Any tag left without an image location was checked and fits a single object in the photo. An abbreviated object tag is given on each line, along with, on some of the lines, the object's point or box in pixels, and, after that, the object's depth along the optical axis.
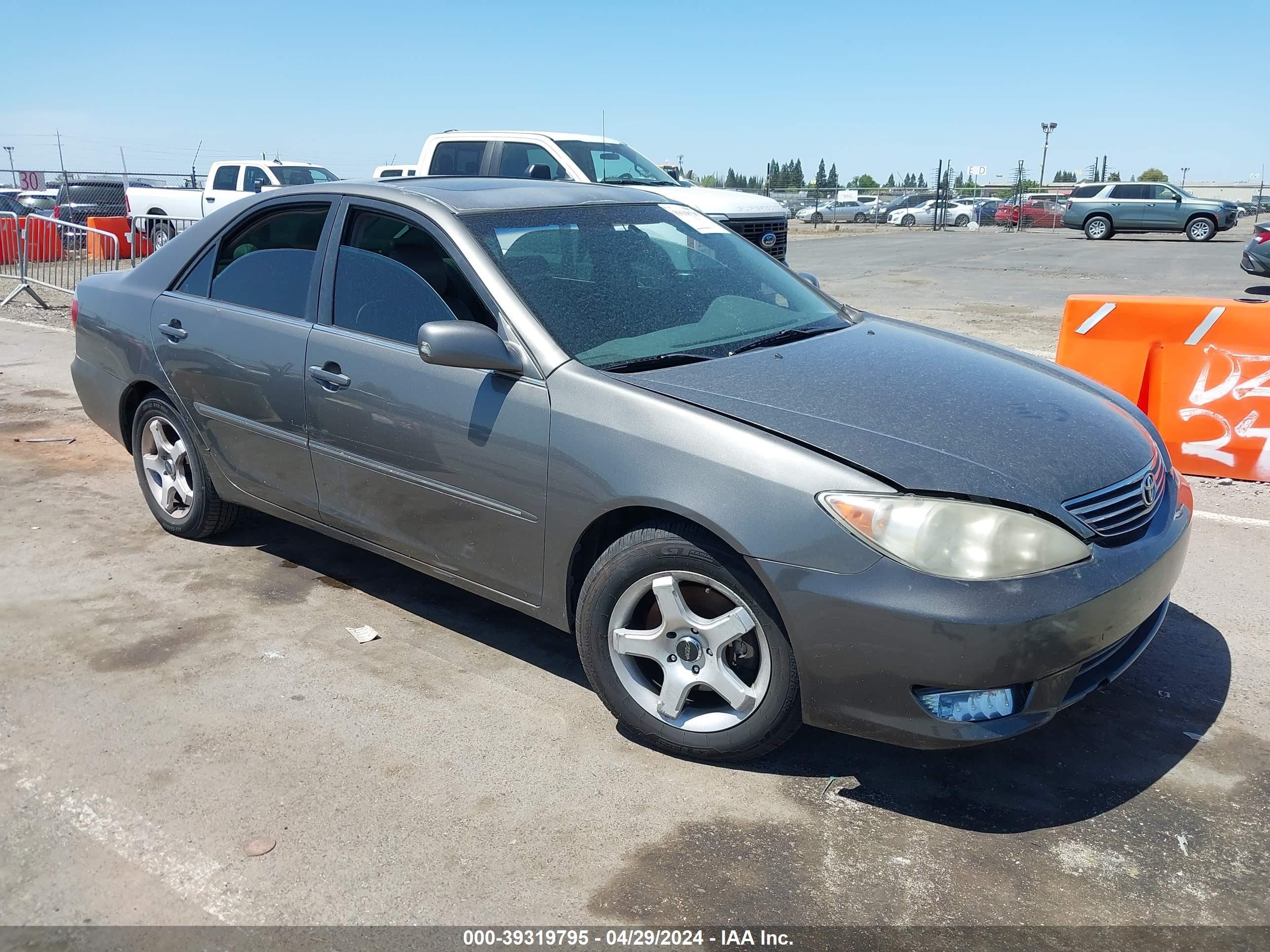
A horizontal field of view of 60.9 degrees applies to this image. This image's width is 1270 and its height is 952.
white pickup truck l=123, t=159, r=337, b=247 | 19.36
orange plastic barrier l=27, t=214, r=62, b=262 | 13.70
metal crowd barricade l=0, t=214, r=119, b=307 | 13.83
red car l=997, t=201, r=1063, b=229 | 39.41
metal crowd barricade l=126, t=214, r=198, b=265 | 15.34
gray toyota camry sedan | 2.82
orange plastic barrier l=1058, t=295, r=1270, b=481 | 5.68
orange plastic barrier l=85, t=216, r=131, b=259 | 14.73
